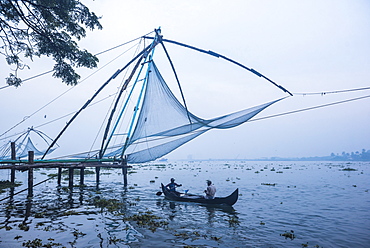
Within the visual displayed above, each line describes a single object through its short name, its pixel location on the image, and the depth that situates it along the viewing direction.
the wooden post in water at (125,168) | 20.24
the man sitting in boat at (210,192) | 14.49
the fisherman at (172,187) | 16.79
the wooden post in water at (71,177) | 21.67
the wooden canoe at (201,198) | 13.97
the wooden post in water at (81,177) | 23.48
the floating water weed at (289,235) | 9.22
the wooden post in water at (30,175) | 15.08
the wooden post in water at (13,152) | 21.27
